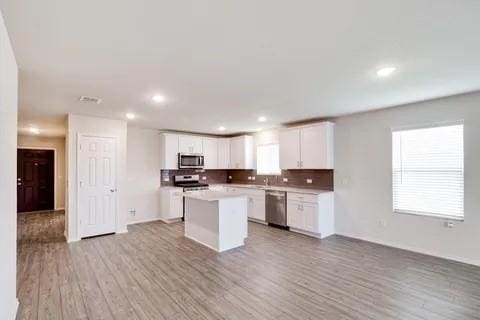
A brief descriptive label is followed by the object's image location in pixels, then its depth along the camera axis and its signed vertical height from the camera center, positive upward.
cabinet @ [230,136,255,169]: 7.08 +0.27
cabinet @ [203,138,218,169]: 7.29 +0.32
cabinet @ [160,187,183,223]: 6.19 -1.07
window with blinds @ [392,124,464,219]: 3.69 -0.18
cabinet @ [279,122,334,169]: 5.10 +0.33
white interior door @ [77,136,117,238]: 4.86 -0.45
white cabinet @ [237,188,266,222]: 6.08 -1.08
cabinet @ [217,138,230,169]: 7.58 +0.26
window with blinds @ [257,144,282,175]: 6.61 +0.08
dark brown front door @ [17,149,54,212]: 7.71 -0.52
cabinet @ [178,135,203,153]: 6.74 +0.54
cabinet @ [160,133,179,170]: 6.48 +0.32
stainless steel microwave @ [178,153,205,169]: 6.70 +0.05
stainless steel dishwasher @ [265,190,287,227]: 5.54 -1.08
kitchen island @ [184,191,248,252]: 4.23 -1.06
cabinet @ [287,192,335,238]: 4.88 -1.10
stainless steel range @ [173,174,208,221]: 6.53 -0.59
